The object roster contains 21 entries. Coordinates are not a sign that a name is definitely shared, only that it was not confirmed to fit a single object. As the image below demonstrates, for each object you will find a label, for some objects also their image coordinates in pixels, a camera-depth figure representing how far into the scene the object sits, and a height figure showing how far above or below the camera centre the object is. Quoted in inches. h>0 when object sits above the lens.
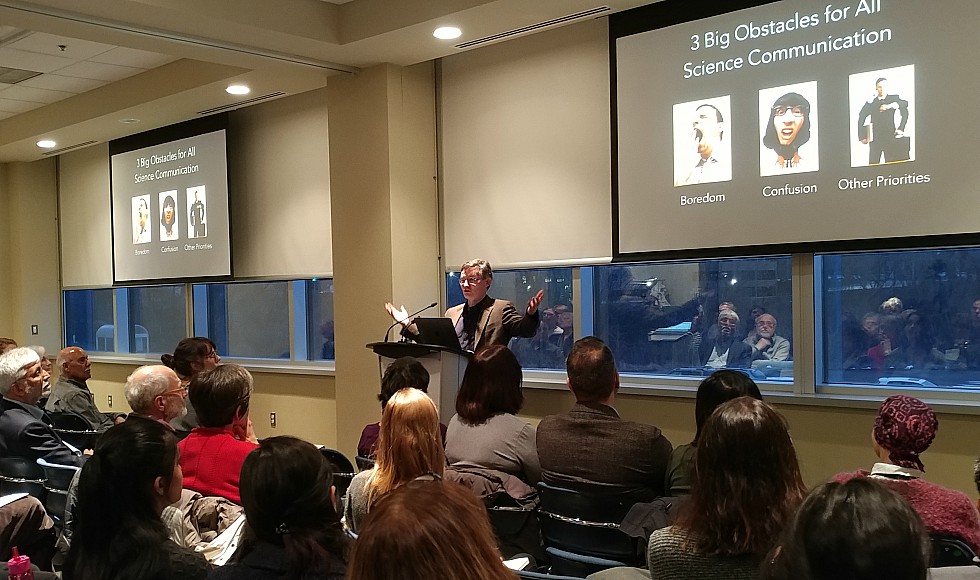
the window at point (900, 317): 161.0 -11.3
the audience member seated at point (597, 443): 115.0 -24.7
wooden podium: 194.9 -22.0
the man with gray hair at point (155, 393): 137.3 -18.8
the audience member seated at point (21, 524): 107.3 -31.6
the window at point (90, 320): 372.5 -17.3
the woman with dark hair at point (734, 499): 71.4 -20.5
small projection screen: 292.5 +28.4
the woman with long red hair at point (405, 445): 102.9 -21.3
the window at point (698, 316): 183.9 -11.7
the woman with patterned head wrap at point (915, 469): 85.4 -23.9
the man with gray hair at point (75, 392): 212.2 -28.5
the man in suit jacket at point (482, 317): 199.9 -11.1
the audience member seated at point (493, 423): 131.0 -24.4
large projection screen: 154.3 +28.6
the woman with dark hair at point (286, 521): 69.4 -21.0
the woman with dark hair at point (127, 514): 76.1 -22.2
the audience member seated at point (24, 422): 152.6 -25.9
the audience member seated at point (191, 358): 179.3 -16.9
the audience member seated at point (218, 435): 108.2 -21.4
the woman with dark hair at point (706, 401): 110.3 -18.0
